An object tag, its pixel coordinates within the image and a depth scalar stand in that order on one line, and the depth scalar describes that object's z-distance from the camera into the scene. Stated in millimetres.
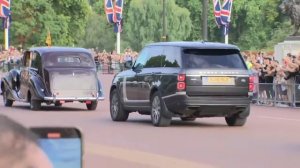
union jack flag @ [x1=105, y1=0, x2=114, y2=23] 67250
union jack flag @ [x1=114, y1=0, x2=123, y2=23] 66438
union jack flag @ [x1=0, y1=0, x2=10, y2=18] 68625
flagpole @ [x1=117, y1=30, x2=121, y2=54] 68469
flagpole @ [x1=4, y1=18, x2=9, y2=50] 70906
